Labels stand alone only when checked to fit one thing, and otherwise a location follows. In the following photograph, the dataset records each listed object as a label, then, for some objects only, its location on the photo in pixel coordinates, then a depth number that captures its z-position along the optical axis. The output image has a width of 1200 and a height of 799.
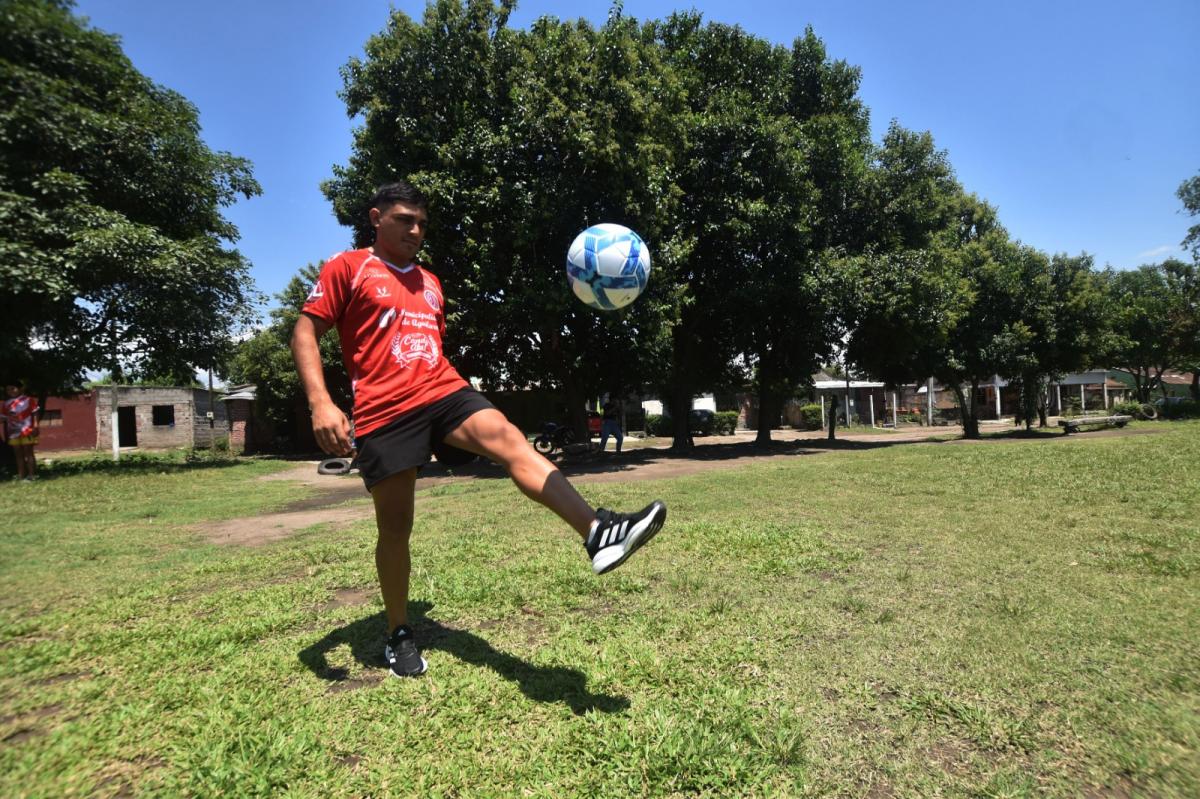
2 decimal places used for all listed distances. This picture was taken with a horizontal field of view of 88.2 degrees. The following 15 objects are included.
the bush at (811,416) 38.28
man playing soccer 2.48
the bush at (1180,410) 29.18
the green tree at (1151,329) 33.47
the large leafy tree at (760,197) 15.21
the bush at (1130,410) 30.07
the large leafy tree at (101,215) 11.84
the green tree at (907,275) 17.58
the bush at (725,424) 33.93
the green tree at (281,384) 23.34
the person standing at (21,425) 11.77
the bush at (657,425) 31.32
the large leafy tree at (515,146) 12.02
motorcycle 16.50
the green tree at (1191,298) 30.17
